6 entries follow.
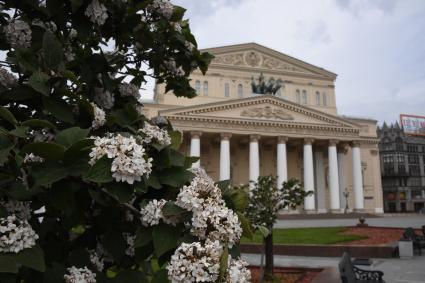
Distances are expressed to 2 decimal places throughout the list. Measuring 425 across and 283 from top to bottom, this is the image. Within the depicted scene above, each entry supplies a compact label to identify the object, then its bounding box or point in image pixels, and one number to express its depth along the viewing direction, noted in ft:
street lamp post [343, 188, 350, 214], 148.69
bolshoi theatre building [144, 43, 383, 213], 141.18
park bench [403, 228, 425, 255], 47.62
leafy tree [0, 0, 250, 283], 5.06
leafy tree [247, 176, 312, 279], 31.19
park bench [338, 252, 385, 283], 18.13
